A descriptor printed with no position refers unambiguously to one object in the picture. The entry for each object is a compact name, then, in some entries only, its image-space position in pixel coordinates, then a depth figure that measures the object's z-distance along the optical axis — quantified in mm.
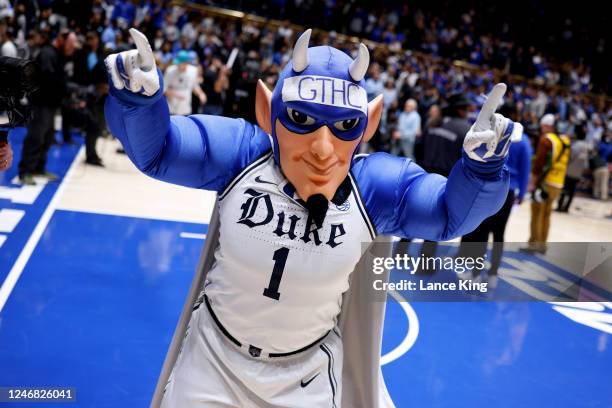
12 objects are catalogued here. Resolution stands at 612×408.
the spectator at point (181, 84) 10305
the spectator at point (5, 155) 2946
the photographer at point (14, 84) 2795
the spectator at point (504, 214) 6629
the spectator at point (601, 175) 15352
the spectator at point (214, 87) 11562
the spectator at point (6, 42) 10367
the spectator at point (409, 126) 12242
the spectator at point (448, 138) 6484
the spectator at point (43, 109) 8078
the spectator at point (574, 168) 11635
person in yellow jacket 8477
